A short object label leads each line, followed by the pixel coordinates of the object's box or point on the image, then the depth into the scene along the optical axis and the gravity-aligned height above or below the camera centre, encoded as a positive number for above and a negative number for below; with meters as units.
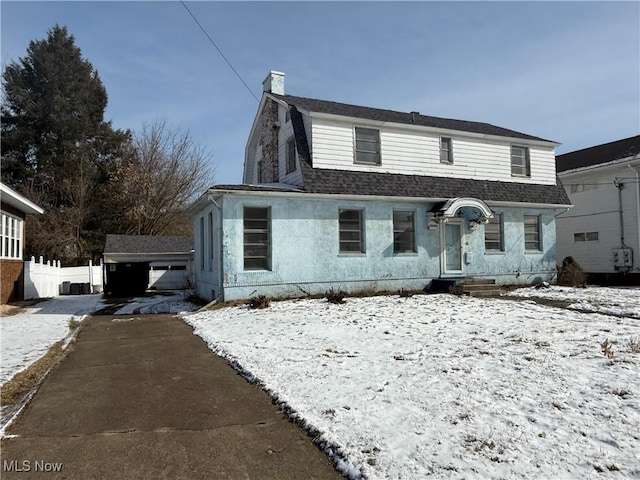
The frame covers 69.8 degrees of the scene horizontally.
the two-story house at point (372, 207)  13.32 +1.47
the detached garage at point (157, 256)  25.94 +0.08
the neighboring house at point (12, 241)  15.88 +0.72
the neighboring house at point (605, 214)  18.80 +1.52
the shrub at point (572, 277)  16.67 -1.02
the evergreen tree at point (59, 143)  32.28 +8.75
